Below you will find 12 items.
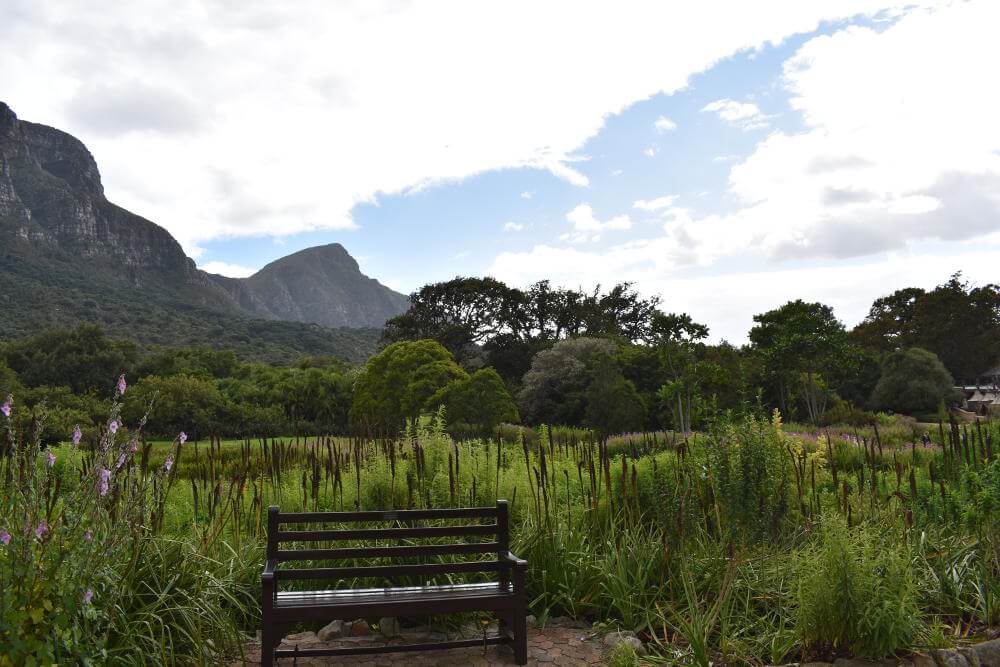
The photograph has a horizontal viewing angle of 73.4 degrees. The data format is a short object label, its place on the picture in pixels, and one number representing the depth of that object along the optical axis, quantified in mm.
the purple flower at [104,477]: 2906
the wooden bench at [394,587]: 3520
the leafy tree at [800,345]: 21828
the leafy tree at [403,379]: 21109
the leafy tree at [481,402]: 16969
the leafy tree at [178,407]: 21141
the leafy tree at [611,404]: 20203
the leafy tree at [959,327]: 40125
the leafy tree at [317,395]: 25938
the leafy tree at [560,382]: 25750
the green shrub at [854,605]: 3557
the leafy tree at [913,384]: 28553
